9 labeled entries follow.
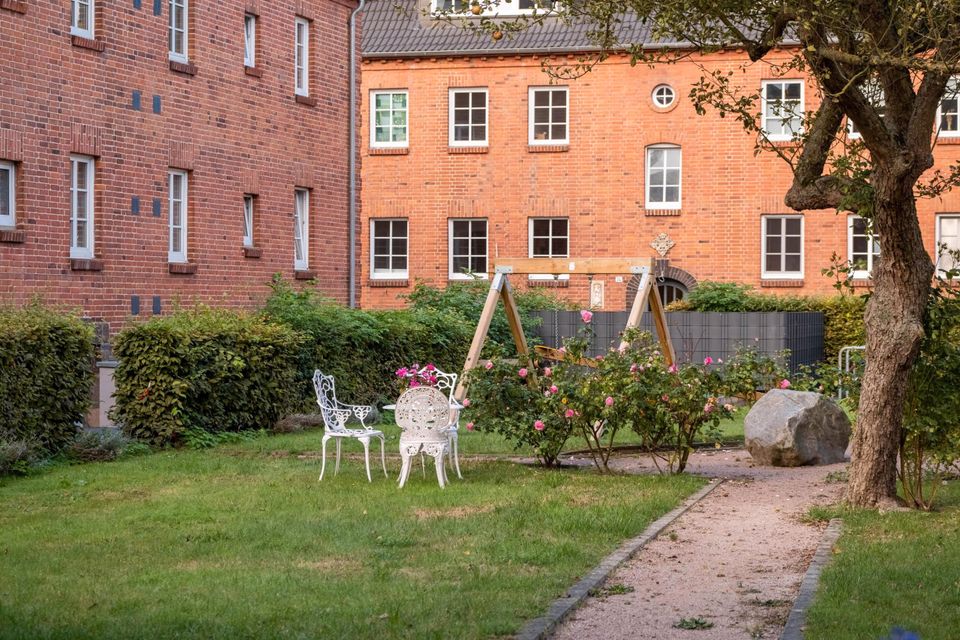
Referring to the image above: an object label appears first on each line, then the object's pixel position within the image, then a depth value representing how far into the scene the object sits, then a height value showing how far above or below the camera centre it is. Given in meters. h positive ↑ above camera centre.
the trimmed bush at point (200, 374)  16.45 -0.64
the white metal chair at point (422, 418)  12.95 -0.88
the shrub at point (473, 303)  26.39 +0.38
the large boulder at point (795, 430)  15.38 -1.16
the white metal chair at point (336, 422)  13.21 -0.97
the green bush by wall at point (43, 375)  14.02 -0.55
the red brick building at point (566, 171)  33.16 +3.68
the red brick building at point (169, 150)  17.94 +2.53
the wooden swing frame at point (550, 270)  15.64 +0.60
